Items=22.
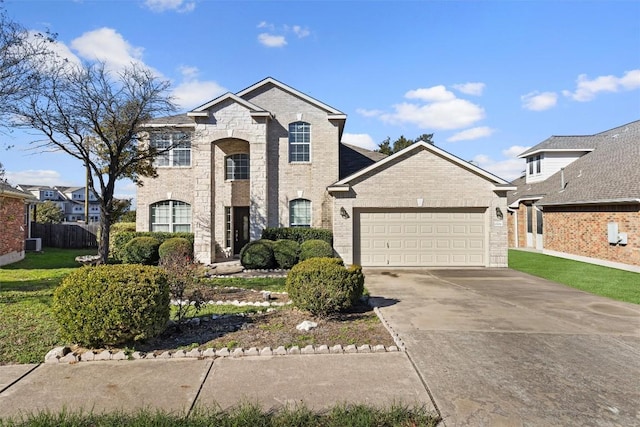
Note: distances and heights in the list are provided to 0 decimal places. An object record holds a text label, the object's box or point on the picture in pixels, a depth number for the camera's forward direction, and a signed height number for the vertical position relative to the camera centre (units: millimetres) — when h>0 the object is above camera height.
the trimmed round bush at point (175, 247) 14859 -1016
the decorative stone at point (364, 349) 5336 -1899
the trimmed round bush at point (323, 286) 6820 -1265
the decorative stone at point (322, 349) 5297 -1893
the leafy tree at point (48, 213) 38875 +1272
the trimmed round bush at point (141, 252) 15148 -1221
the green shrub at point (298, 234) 15352 -532
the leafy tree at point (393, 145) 36750 +8015
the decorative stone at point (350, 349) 5328 -1899
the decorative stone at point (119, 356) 5094 -1885
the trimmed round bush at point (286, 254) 14289 -1279
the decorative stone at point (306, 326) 6296 -1849
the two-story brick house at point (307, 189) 14562 +1437
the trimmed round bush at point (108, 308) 5145 -1223
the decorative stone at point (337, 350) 5312 -1901
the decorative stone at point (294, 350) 5285 -1891
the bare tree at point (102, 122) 11375 +3303
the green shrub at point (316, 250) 13938 -1109
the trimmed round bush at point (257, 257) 14125 -1371
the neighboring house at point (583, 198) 14938 +1060
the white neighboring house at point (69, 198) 65562 +4901
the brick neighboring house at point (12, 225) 14742 -55
